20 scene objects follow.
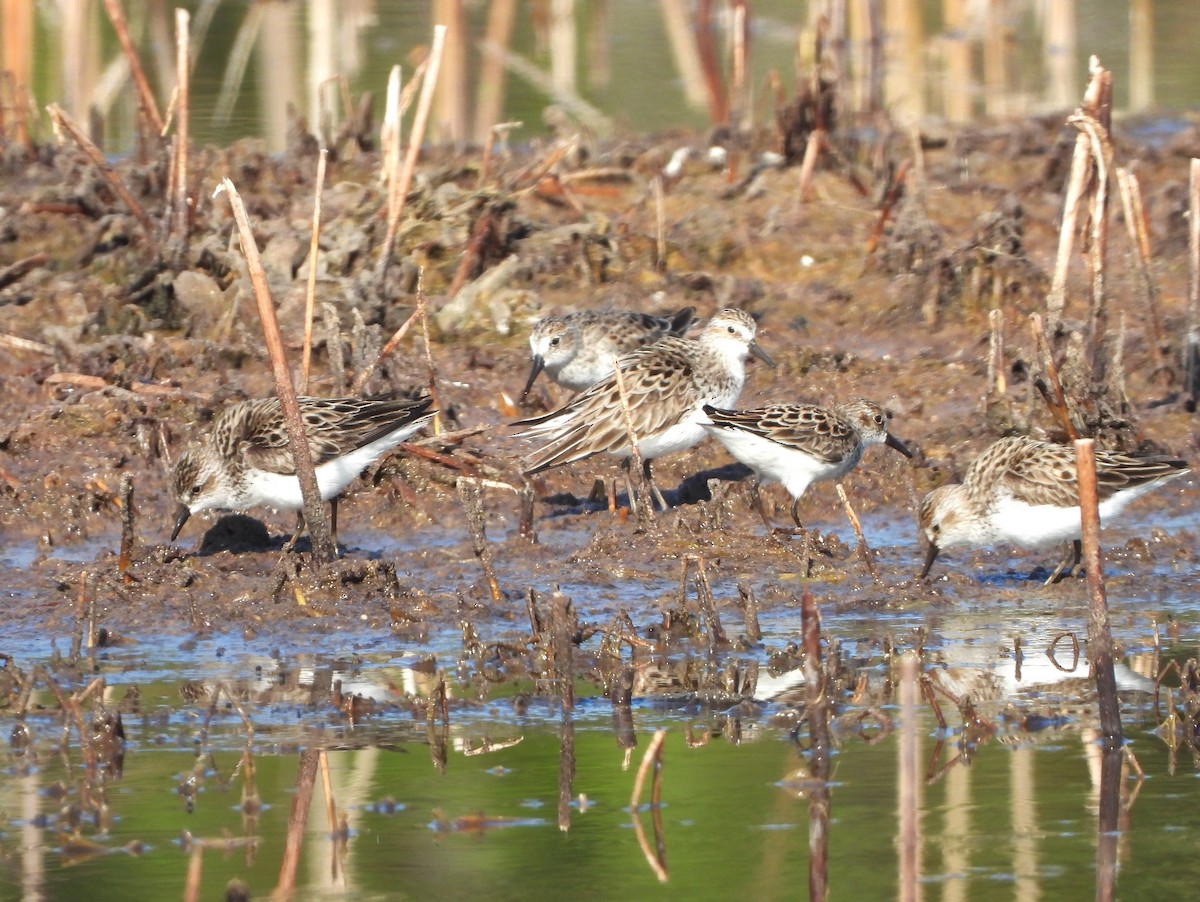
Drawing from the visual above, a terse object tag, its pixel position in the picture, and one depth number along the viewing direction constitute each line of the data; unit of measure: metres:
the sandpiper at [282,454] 9.71
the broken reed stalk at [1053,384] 10.05
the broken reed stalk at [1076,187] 10.92
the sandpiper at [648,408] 10.62
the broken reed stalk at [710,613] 8.11
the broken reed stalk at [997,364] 11.22
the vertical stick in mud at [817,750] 5.64
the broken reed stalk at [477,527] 8.91
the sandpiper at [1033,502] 9.38
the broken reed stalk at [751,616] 8.27
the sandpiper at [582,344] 11.74
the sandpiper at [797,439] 10.08
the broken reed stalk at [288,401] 8.18
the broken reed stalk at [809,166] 15.35
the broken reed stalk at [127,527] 9.08
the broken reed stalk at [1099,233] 10.74
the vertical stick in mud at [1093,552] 6.13
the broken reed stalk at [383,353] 10.93
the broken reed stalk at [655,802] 5.83
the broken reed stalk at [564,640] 7.14
